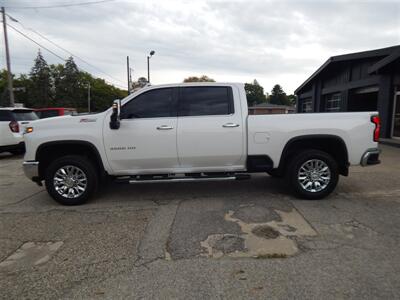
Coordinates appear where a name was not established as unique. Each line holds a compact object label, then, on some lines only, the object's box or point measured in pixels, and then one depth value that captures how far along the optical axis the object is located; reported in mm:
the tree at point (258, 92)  99125
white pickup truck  4805
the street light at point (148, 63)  26703
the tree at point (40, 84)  61531
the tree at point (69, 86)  66281
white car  9852
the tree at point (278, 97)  96188
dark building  13242
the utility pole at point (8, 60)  20214
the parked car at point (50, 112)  16453
